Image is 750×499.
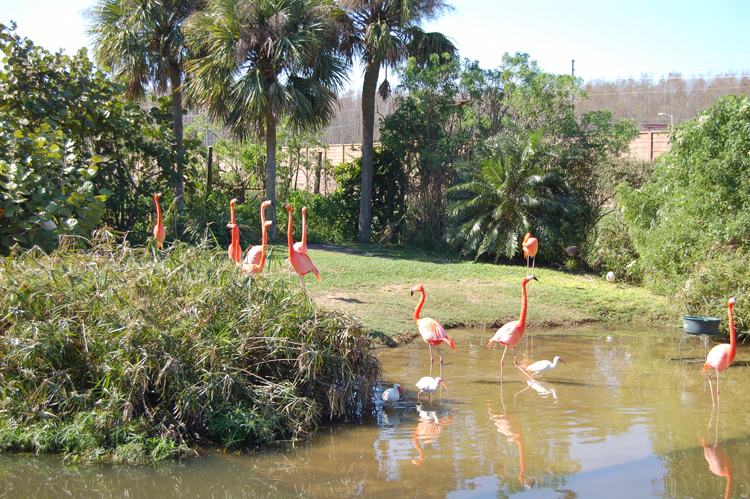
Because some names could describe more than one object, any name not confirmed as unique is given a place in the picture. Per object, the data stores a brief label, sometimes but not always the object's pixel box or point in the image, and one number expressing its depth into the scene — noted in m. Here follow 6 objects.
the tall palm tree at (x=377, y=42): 14.79
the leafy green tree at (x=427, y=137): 15.24
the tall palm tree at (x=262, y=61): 13.38
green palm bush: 13.35
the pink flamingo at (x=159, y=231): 9.33
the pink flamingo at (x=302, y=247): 9.21
